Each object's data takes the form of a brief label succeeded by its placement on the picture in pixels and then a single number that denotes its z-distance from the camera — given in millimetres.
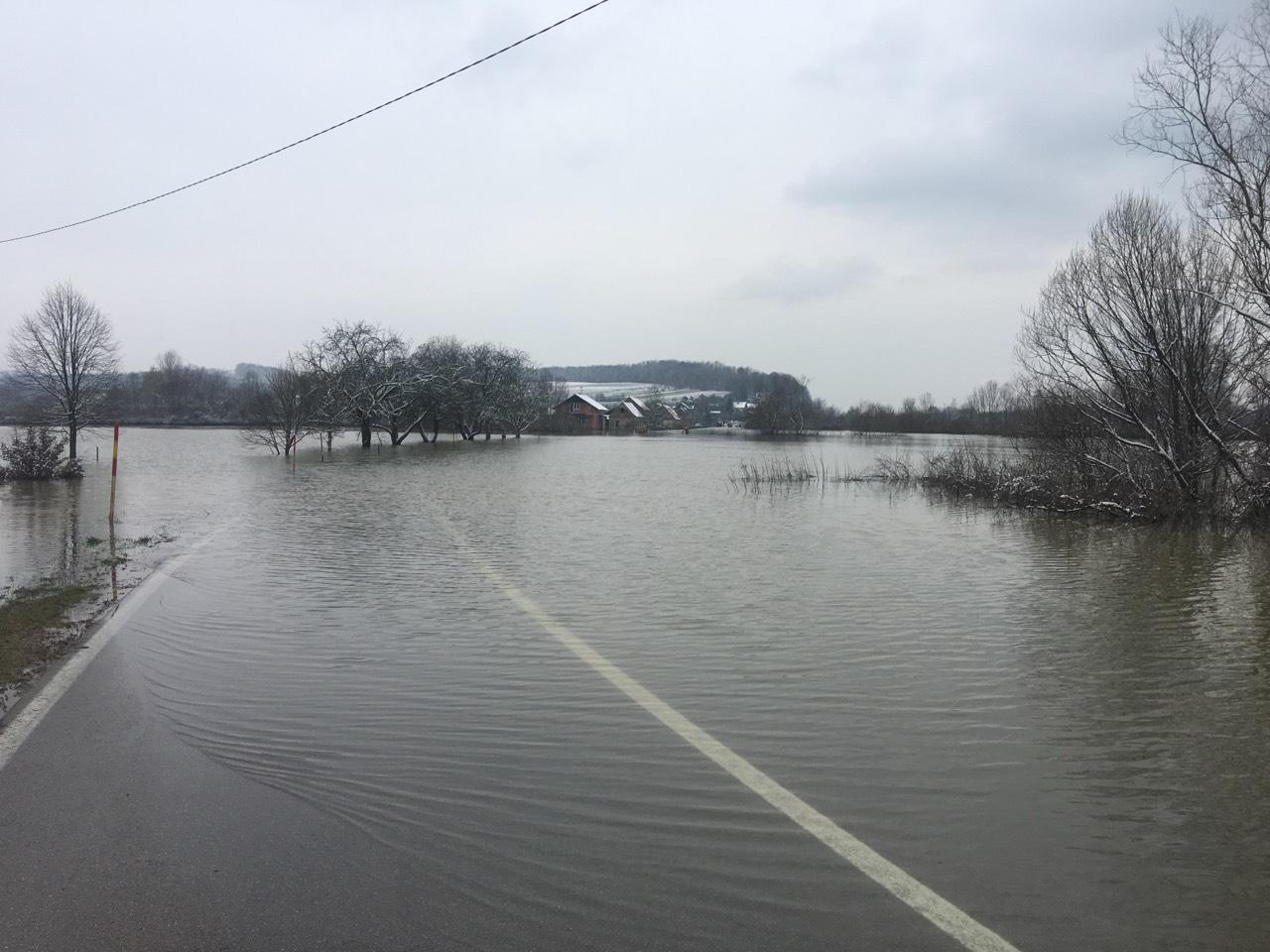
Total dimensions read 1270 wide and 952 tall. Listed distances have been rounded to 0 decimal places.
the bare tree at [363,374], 68750
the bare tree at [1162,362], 20281
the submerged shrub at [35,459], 28828
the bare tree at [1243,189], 16828
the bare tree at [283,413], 54875
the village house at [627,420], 146750
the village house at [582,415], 142875
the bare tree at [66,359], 44469
